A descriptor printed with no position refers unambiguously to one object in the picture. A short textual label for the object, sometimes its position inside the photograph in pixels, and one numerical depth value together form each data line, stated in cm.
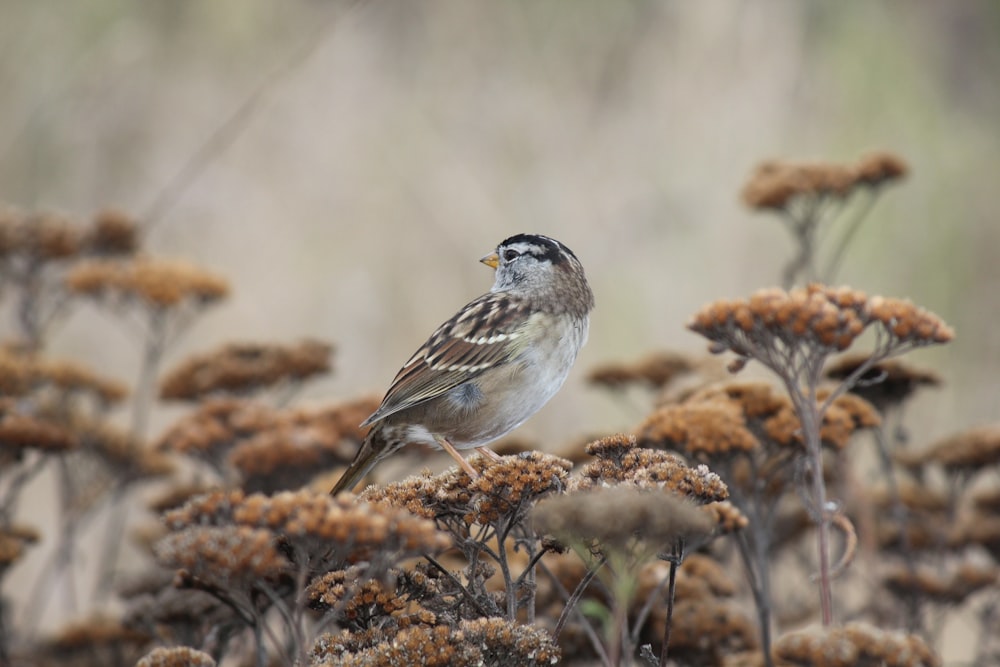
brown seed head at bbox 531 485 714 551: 558
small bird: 991
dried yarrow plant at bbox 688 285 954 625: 741
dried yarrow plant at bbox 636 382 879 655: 882
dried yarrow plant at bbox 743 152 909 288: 1236
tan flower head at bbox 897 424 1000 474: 1114
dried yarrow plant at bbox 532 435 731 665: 561
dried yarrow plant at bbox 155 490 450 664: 562
